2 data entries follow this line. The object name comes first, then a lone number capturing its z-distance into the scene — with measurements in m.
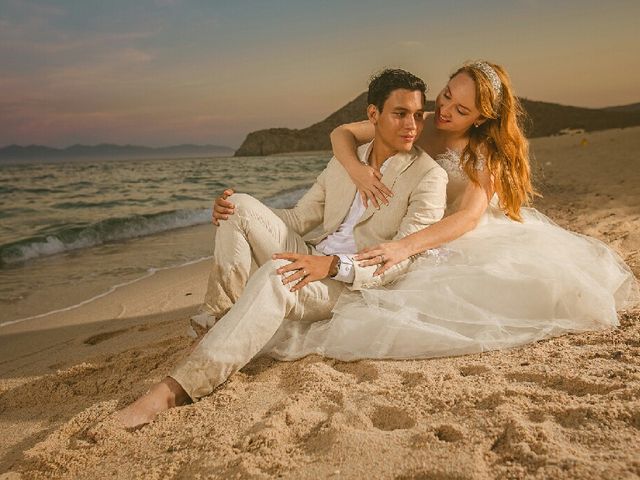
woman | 2.96
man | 2.67
